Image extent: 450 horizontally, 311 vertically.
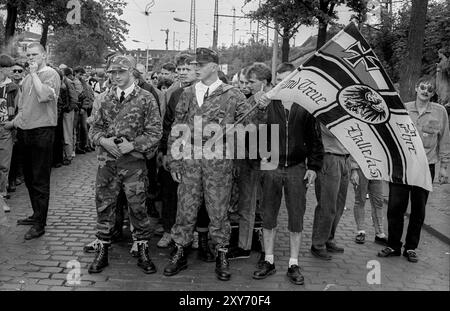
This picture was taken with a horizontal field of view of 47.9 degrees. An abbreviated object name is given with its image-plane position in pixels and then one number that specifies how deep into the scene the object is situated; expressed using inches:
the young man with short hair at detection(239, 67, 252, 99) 239.7
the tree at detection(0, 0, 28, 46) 756.6
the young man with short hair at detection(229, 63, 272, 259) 218.7
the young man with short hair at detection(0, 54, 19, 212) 297.3
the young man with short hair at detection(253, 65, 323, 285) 198.8
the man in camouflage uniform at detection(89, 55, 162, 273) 199.0
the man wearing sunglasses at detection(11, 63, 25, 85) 317.4
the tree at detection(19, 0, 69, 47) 810.8
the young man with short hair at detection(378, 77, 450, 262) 231.9
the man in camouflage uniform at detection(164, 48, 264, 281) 196.9
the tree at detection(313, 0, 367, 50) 699.4
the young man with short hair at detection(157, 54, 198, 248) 226.4
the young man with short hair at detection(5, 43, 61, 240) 235.9
